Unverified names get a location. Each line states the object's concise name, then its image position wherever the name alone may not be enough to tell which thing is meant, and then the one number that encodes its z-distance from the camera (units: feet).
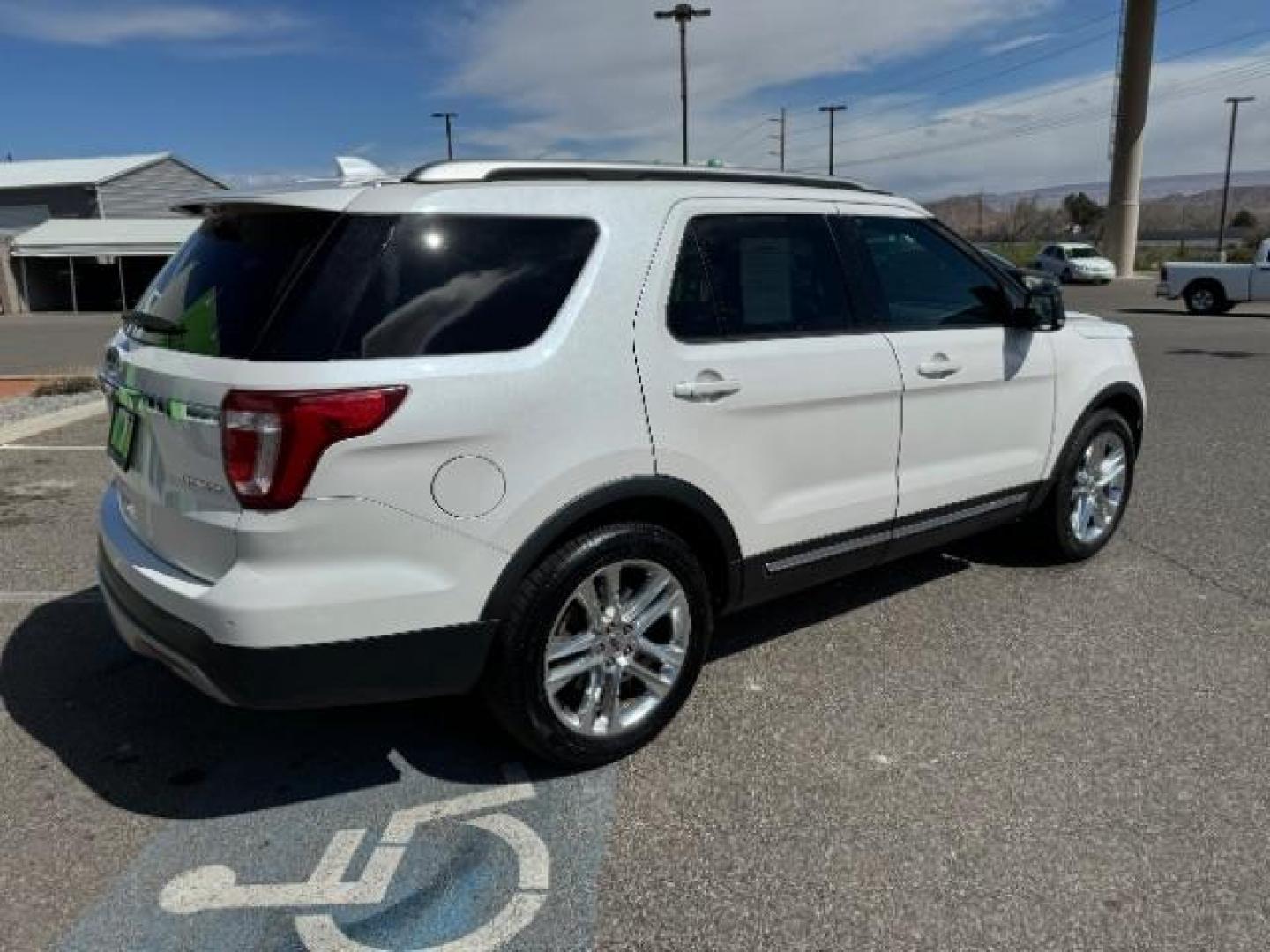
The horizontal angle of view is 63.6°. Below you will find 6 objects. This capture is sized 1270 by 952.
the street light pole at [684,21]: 119.03
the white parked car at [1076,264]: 130.11
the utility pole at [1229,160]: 176.55
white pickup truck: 69.92
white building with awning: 121.19
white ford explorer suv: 8.59
